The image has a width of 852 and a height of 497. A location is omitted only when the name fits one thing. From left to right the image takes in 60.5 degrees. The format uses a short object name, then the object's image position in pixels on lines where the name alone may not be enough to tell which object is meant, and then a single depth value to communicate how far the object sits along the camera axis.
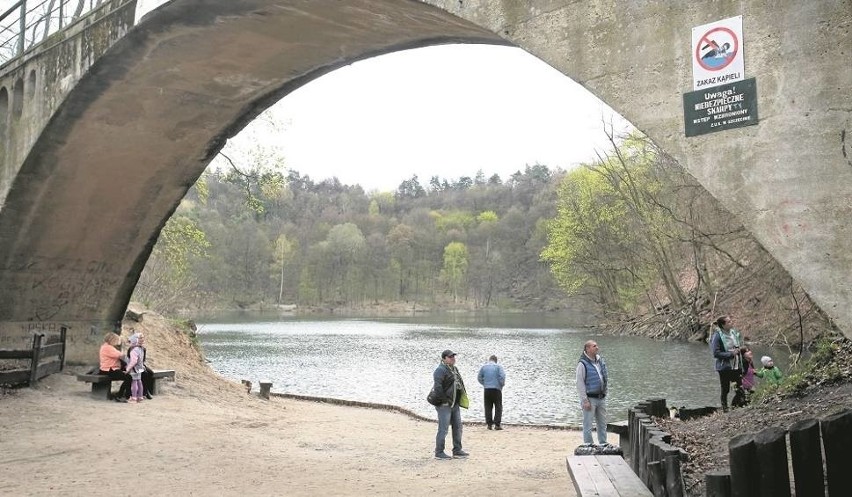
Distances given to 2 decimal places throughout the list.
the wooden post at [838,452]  3.03
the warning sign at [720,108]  4.25
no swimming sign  4.29
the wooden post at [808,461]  3.12
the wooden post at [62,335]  12.32
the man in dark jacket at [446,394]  9.00
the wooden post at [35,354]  11.09
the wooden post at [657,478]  4.40
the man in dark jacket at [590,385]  8.93
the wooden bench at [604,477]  4.69
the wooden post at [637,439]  6.13
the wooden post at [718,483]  3.35
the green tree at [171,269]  20.81
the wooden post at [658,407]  8.85
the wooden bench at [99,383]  11.70
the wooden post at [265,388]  15.31
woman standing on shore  9.77
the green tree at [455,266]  99.62
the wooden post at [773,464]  3.16
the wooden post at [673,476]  4.05
